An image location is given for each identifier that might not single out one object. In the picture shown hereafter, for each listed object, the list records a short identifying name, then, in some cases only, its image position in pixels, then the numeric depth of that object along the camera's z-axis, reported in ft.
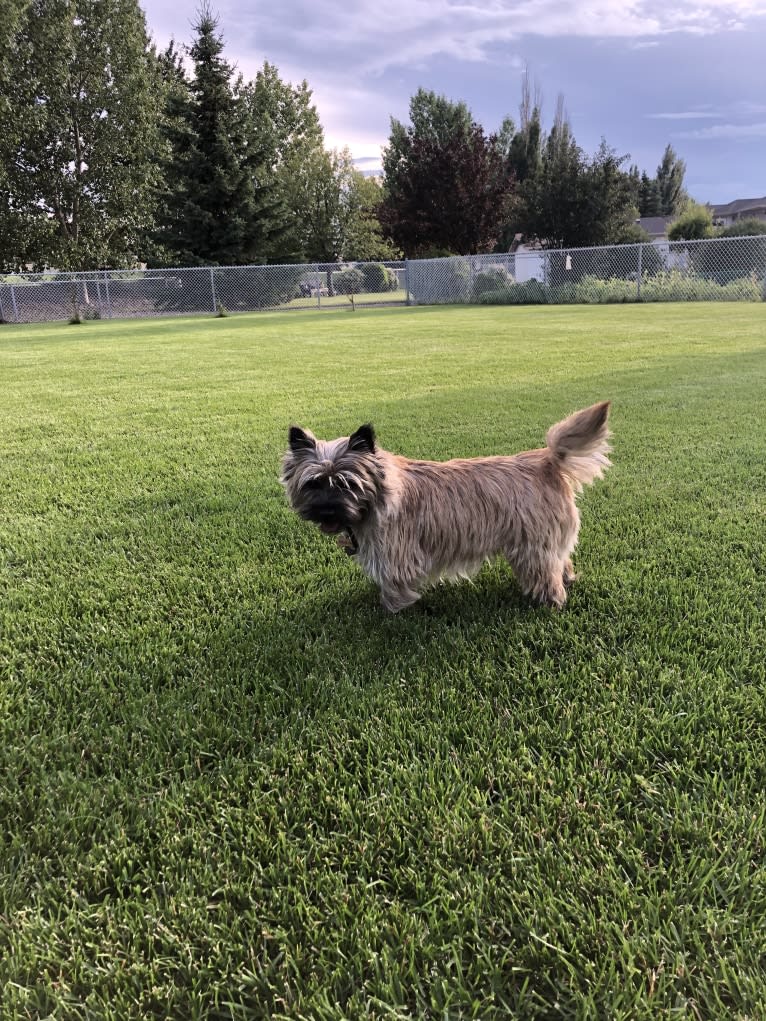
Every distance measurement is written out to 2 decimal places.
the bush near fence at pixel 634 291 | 68.85
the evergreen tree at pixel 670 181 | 251.60
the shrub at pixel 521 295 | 83.15
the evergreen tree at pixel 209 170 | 101.55
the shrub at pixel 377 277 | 97.81
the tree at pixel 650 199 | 240.94
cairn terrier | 8.65
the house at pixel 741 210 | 245.24
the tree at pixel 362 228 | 161.99
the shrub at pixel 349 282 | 96.84
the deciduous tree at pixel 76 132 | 105.60
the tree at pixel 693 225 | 101.40
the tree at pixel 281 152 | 108.27
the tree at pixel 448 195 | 112.16
